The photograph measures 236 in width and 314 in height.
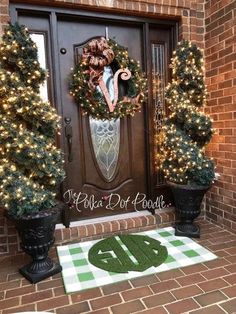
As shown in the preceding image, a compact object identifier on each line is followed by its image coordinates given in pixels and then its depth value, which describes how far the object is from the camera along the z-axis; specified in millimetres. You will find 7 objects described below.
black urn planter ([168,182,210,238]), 2463
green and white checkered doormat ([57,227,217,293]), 1912
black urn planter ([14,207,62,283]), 1862
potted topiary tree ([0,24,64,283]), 1839
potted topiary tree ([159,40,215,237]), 2438
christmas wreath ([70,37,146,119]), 2506
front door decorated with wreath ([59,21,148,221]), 2537
